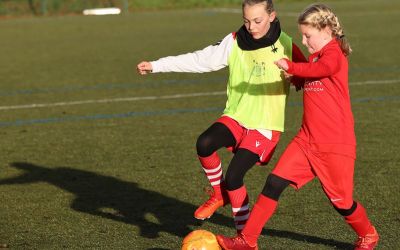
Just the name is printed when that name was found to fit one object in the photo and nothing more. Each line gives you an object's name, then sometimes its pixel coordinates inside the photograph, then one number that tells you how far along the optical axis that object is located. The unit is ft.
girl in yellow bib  45.14
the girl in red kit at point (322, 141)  41.04
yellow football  41.52
